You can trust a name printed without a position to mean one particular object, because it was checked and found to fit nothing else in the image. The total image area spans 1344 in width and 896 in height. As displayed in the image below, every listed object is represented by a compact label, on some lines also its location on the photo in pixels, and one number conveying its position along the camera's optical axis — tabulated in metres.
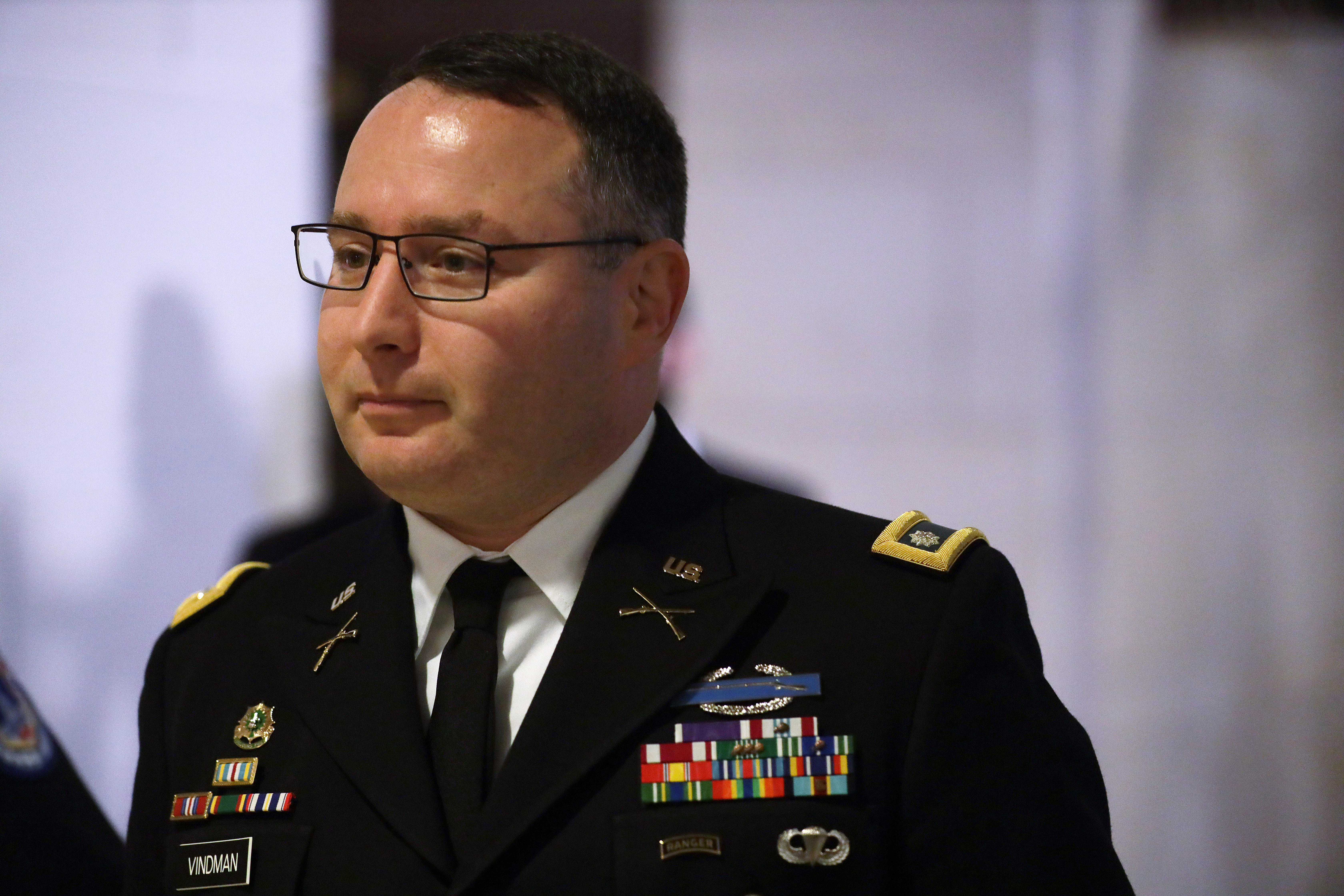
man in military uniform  3.31
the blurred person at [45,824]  3.49
